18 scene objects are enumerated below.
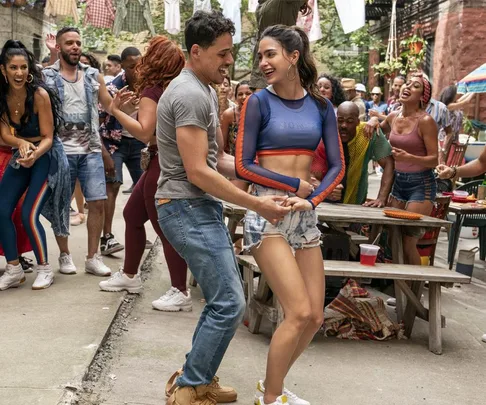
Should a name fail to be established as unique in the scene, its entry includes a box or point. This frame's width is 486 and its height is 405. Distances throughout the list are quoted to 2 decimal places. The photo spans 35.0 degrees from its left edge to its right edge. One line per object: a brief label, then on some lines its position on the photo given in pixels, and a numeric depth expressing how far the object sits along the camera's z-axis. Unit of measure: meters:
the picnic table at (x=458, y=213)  7.94
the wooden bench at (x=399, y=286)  5.36
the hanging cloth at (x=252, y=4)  16.32
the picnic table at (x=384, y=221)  5.85
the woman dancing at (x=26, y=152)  6.11
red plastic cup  5.54
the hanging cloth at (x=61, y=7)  17.66
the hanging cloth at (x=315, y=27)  18.08
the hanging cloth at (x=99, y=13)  17.89
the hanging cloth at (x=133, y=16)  18.08
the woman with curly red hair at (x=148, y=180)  5.40
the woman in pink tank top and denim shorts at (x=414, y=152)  6.70
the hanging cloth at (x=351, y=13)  14.19
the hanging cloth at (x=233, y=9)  17.56
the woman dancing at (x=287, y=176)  3.81
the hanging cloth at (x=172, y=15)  18.23
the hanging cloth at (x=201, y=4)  18.28
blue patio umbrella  11.38
